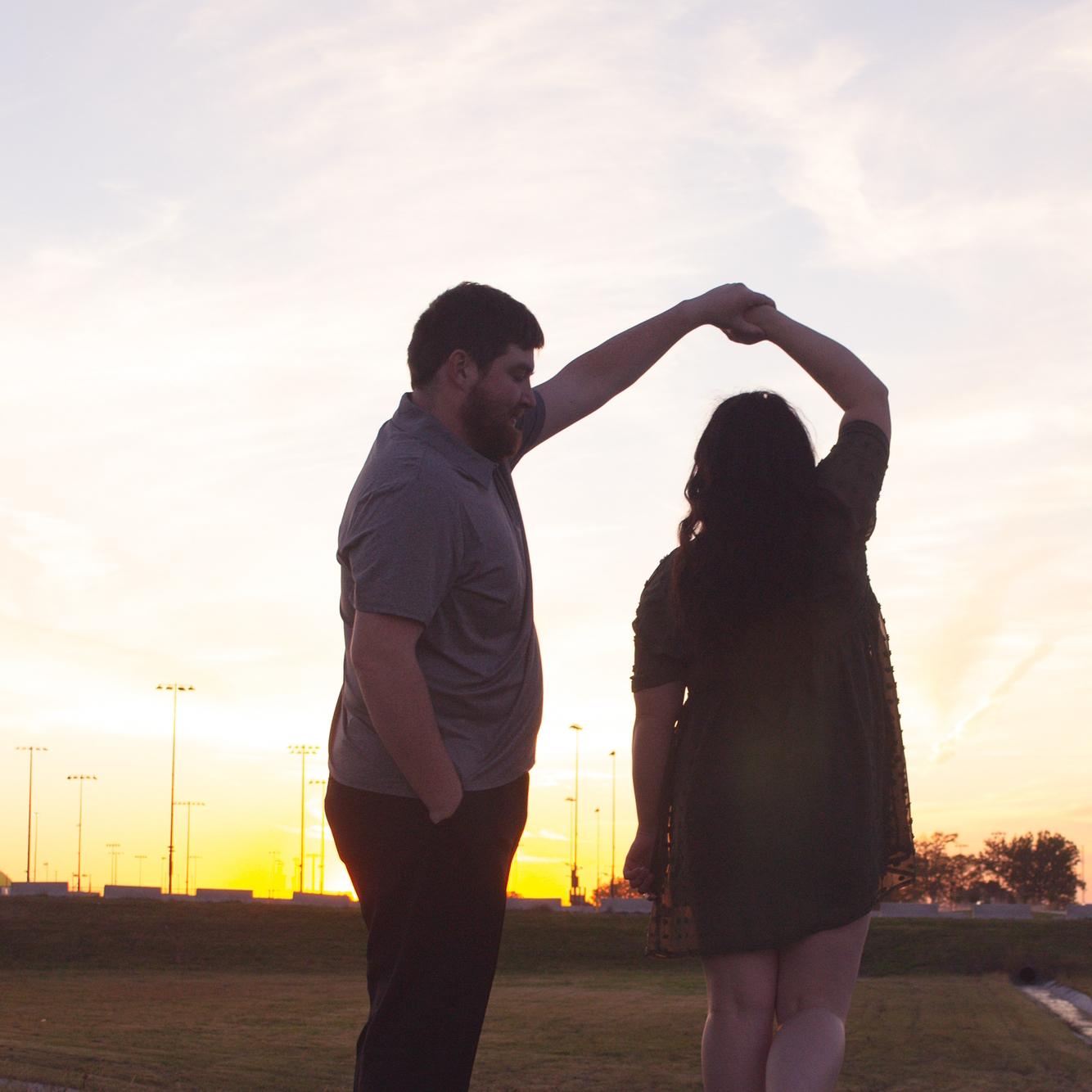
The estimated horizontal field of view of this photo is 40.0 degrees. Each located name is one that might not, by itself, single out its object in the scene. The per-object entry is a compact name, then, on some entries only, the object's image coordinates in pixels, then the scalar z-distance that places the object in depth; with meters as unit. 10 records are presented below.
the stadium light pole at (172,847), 80.86
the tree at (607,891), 140.25
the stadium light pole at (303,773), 109.75
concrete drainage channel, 21.98
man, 3.05
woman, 3.39
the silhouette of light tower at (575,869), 99.56
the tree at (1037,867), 123.25
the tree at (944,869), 134.25
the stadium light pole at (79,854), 119.51
